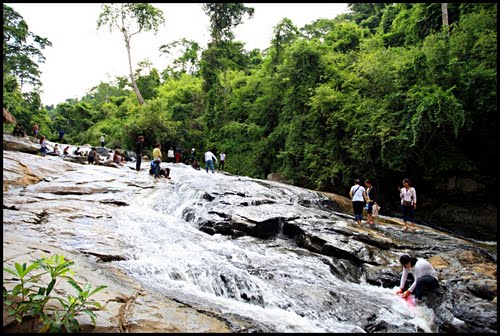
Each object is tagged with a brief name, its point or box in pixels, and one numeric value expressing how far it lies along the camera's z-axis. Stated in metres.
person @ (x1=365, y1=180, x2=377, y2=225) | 10.16
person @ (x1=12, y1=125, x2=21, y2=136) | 21.80
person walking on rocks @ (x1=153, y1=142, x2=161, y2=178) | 14.02
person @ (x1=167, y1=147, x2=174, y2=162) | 22.81
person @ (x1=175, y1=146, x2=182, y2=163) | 24.19
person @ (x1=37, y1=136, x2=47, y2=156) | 18.41
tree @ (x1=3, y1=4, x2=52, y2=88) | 33.25
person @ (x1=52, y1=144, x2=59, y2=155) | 20.96
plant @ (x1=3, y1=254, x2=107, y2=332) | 2.98
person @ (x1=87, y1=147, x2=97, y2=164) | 18.11
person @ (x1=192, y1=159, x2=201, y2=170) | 20.42
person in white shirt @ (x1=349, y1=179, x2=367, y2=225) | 9.84
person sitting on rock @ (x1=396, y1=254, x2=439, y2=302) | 5.96
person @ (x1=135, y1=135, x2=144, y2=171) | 13.73
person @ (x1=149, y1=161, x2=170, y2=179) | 14.84
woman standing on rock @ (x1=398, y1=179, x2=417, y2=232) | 9.73
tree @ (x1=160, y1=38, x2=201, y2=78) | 42.53
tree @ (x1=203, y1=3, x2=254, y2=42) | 30.11
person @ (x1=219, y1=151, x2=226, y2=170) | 23.62
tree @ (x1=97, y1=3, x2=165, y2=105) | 30.69
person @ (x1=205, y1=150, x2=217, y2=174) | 17.55
